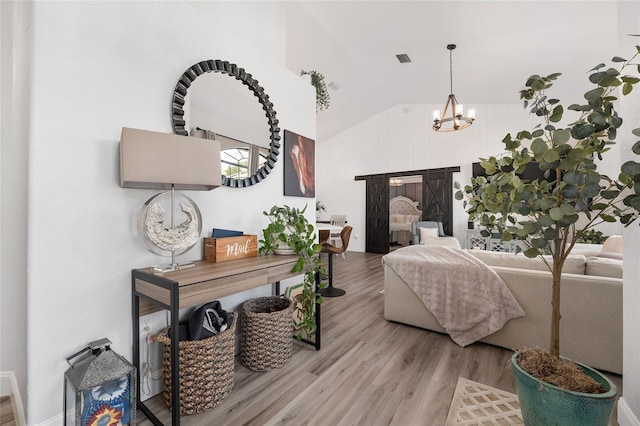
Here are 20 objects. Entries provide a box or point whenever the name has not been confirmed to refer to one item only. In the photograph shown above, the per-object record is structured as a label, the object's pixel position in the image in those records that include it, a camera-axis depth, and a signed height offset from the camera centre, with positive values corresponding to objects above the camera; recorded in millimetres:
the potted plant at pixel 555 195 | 1052 +93
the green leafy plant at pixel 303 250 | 2117 -269
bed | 8430 -34
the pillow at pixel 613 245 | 3037 -325
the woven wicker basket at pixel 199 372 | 1559 -913
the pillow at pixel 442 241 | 4369 -426
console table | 1324 -389
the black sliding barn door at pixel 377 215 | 7504 +21
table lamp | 1396 +206
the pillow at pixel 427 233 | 5613 -351
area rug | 1521 -1120
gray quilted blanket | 2248 -662
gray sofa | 1918 -671
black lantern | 1218 -800
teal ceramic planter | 1102 -785
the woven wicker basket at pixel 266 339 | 1973 -906
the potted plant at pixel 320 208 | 8468 +234
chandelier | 4087 +1571
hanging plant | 3594 +1759
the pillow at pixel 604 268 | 2008 -383
